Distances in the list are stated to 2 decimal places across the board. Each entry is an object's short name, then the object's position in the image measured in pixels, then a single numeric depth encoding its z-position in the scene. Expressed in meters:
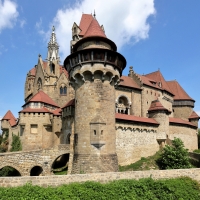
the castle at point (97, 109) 16.77
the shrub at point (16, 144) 25.03
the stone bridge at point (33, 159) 17.62
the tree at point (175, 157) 19.95
